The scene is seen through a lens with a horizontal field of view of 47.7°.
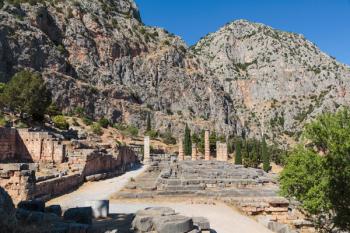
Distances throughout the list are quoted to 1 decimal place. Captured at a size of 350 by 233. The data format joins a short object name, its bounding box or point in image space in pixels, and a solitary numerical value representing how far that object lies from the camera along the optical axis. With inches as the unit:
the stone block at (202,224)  435.0
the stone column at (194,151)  2339.1
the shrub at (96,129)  2182.1
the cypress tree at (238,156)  2400.3
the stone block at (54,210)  430.7
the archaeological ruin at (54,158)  760.8
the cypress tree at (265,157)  2505.8
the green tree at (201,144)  2874.0
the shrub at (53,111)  1945.1
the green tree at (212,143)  2980.3
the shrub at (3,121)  1231.5
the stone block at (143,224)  392.5
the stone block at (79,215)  392.5
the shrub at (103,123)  2526.1
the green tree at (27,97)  1482.5
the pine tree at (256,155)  2626.2
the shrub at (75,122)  2143.2
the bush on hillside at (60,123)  1670.8
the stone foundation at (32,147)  973.8
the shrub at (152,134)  2950.3
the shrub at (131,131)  2744.6
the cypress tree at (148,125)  3188.2
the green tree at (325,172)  498.6
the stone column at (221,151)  2396.7
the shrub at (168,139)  2947.8
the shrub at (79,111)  2664.9
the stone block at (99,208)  503.2
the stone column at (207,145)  2409.0
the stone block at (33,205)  403.6
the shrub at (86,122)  2335.1
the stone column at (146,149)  2043.6
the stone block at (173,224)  374.8
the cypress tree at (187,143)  2716.5
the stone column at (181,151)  2257.9
